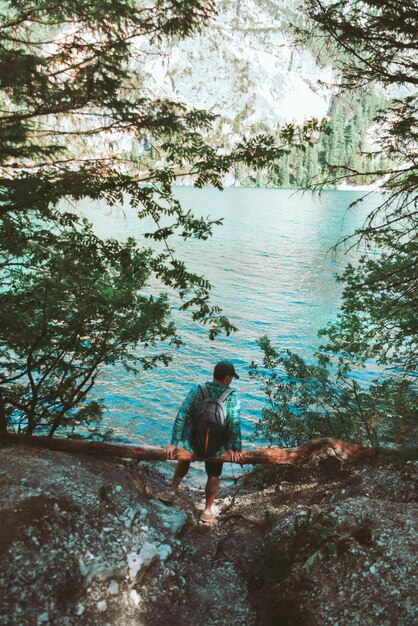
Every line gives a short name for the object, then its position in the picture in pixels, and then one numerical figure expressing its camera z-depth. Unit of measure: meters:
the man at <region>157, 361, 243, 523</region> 5.50
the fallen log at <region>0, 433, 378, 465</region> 5.99
